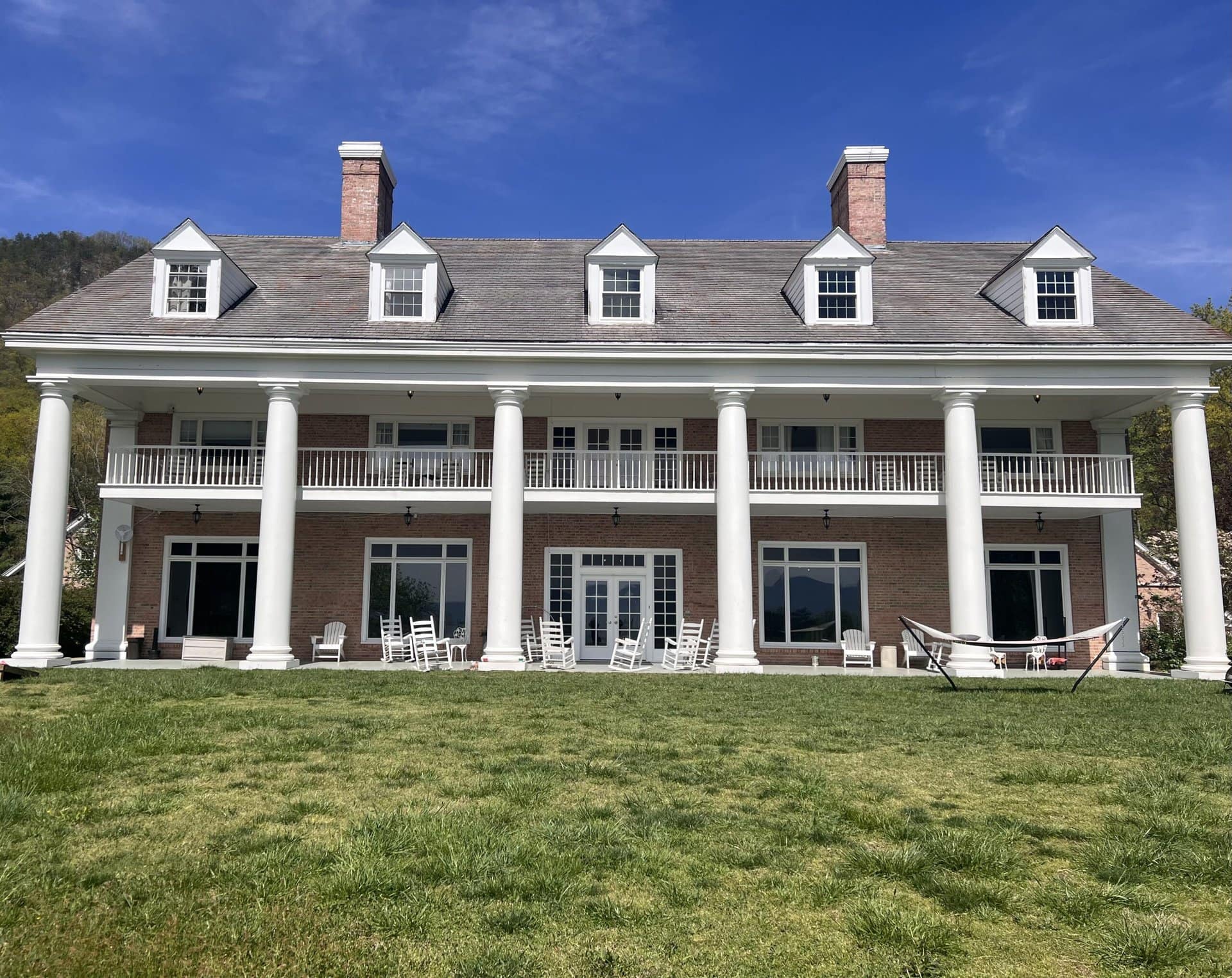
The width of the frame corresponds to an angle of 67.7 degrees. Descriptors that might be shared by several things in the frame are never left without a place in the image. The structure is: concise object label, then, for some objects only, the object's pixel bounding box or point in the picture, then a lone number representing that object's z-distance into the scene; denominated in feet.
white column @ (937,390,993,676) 57.62
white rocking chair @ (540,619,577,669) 61.21
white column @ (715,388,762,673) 57.82
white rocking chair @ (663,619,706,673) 61.52
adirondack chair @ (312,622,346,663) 64.95
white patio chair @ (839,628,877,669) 66.08
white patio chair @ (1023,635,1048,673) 65.51
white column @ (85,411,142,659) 65.10
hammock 40.04
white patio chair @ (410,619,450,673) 60.80
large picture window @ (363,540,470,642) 68.33
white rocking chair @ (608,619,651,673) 62.33
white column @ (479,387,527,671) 57.52
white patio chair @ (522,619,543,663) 63.14
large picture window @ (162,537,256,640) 68.03
